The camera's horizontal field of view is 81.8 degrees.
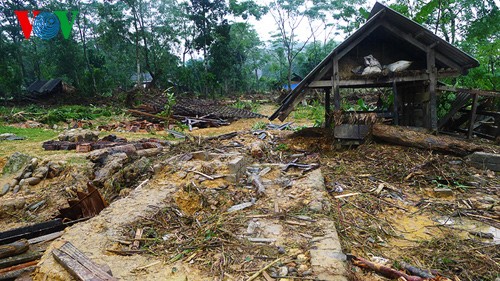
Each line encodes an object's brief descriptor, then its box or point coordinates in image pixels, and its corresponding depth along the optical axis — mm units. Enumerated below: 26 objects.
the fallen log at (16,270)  2990
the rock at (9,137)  10688
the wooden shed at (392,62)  7484
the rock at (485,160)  5742
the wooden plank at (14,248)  3402
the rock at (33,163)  7488
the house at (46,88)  26503
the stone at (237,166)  5629
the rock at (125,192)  5827
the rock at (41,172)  7195
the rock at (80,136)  10073
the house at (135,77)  44891
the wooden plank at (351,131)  7617
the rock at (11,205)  6180
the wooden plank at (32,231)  4148
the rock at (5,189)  6910
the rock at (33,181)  7031
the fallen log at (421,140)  6294
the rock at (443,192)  4934
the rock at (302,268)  2771
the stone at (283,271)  2754
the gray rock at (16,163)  7582
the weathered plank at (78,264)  2641
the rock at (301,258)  2943
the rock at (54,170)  7305
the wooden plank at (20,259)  3266
